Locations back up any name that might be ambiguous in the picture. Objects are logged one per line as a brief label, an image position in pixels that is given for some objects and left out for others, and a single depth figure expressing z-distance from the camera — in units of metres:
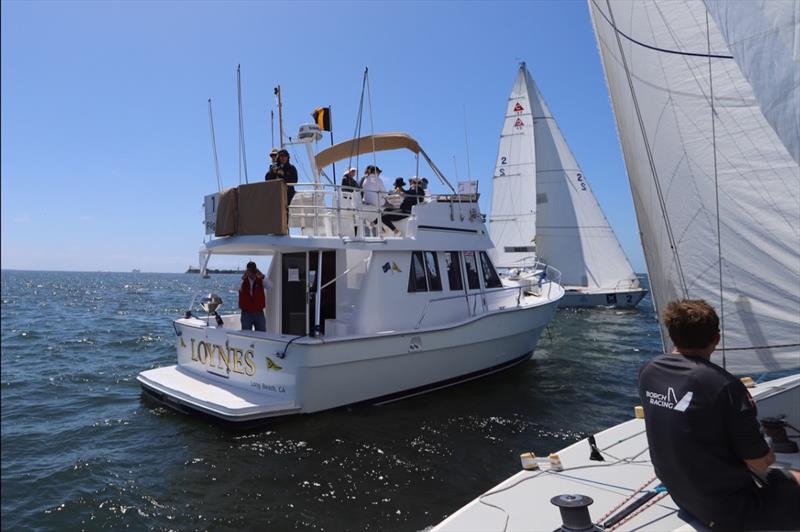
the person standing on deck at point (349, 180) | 10.18
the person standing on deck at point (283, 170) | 8.95
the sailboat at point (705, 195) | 3.15
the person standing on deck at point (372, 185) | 9.96
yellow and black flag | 9.98
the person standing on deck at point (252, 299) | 8.65
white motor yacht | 7.76
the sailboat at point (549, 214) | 25.23
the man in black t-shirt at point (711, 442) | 2.31
